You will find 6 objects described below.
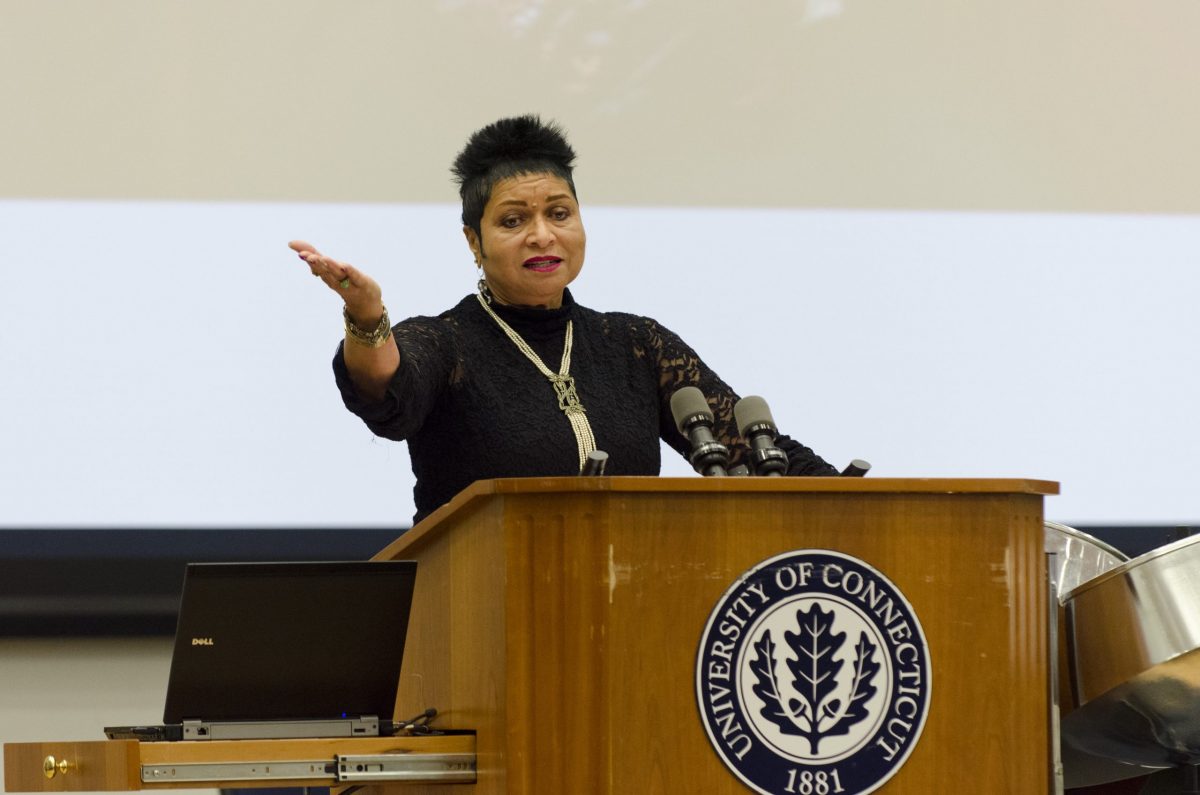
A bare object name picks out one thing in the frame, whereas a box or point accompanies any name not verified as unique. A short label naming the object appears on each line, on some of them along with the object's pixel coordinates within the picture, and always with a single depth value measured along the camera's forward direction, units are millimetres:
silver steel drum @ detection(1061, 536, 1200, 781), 8047
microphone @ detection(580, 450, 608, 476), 7780
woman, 8623
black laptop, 7985
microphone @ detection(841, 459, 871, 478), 8115
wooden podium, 7722
